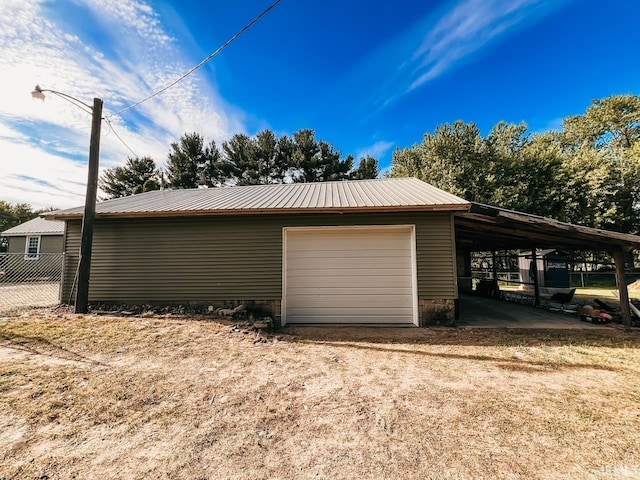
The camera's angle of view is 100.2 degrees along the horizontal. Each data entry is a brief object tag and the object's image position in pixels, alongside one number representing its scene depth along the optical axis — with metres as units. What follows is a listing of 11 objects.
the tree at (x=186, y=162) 23.81
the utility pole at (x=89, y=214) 6.34
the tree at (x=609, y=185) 17.48
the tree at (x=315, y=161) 22.11
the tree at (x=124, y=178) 25.27
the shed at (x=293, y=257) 6.13
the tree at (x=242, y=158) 22.58
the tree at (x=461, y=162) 19.62
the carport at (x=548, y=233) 5.69
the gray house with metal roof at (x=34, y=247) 14.39
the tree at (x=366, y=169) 23.85
